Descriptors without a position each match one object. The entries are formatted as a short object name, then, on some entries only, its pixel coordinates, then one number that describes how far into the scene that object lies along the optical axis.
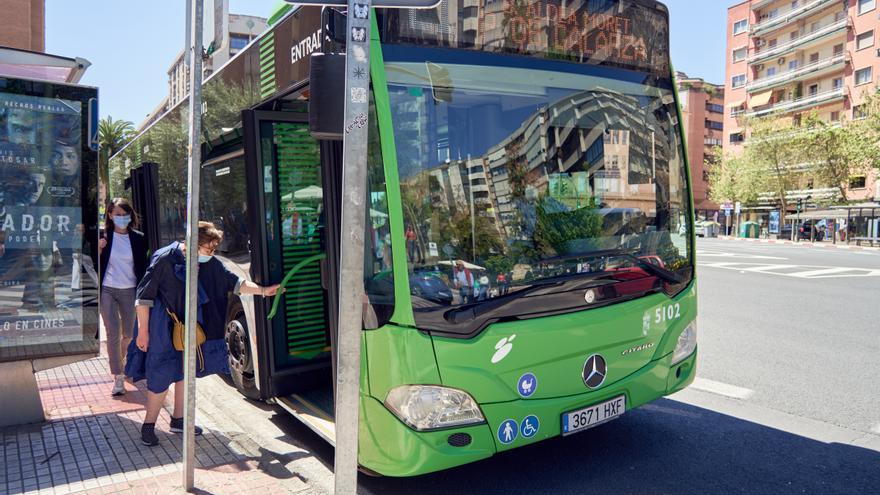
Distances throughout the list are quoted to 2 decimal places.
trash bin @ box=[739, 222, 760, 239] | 53.91
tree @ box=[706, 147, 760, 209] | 49.22
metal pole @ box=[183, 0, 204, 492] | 3.49
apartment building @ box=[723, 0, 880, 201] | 49.62
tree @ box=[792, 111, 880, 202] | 43.00
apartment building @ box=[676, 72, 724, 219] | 77.38
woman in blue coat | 4.35
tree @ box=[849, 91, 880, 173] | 37.25
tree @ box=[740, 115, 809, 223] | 46.53
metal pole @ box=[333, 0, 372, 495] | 2.74
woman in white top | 5.70
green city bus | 3.22
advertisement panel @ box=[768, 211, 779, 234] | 54.11
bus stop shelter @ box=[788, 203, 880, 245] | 39.50
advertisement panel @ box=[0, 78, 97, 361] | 4.50
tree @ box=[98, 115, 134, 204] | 45.84
